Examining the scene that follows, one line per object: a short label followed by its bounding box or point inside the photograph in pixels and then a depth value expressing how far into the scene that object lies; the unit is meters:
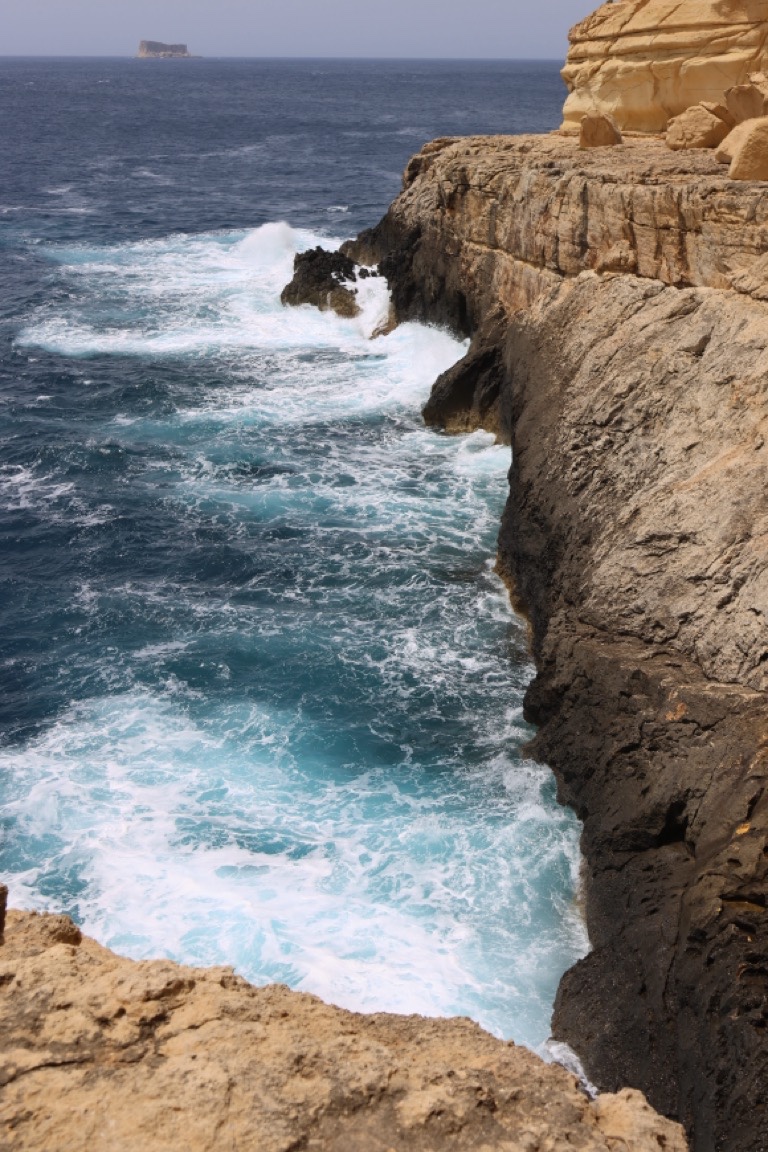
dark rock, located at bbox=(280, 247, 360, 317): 45.22
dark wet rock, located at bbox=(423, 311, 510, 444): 31.81
